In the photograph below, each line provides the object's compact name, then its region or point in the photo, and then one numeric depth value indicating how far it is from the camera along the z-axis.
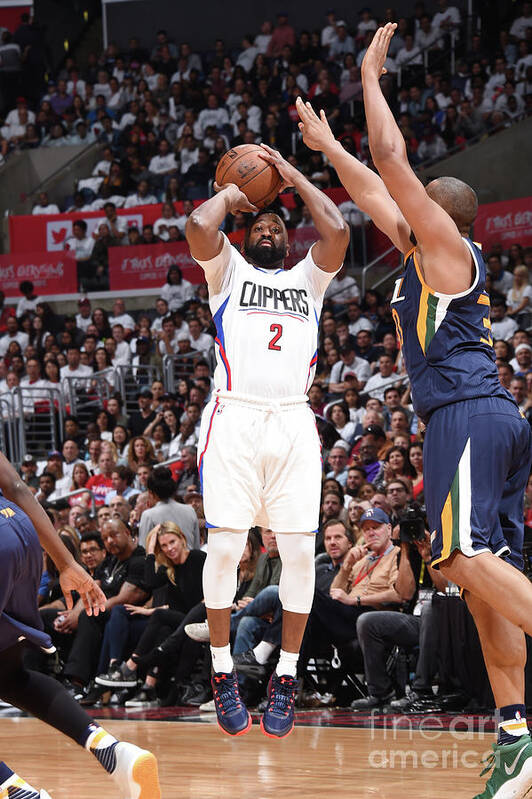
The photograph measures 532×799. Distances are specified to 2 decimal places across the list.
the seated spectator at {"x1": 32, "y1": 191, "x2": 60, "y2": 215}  21.17
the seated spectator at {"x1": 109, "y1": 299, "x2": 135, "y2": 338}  18.07
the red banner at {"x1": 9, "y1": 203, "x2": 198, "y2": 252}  19.66
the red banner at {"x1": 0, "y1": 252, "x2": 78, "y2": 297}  19.02
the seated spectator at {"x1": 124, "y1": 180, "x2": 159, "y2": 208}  20.00
